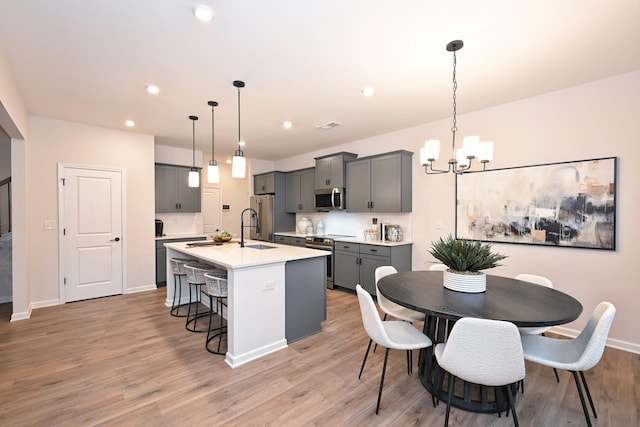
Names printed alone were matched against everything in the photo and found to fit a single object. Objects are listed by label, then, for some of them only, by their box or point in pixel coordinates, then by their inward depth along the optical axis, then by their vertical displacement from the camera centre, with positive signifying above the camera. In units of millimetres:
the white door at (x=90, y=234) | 4219 -393
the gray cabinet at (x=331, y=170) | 5211 +704
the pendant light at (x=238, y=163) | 2936 +457
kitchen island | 2564 -853
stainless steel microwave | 5227 +165
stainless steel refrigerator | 6488 -227
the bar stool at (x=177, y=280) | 3658 -1001
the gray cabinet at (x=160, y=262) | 5125 -949
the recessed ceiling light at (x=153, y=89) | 2985 +1236
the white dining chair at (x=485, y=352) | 1479 -753
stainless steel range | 5062 -660
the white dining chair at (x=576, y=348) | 1612 -891
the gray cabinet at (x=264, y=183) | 6539 +577
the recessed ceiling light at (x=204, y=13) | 1847 +1256
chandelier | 2228 +464
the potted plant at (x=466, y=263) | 2092 -399
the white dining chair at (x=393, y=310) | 2404 -873
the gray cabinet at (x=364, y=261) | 4289 -814
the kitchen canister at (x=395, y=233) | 4621 -394
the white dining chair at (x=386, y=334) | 1930 -895
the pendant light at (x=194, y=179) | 3608 +360
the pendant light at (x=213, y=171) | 3301 +412
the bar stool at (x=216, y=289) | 2758 -773
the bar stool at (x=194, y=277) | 3225 -775
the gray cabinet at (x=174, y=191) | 5398 +318
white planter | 2082 -531
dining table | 1685 -605
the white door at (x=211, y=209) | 7223 -27
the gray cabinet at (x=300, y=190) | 5996 +396
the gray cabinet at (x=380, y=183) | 4418 +407
